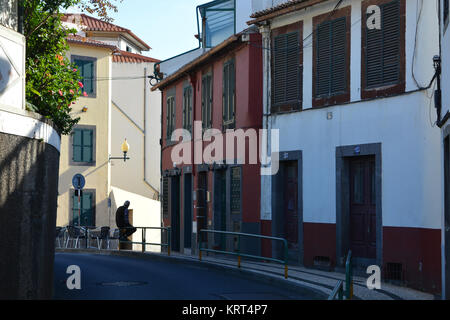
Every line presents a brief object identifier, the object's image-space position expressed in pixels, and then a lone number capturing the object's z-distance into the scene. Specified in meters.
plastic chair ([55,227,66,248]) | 31.24
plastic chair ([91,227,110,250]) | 29.70
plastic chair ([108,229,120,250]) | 32.56
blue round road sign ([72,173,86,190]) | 27.58
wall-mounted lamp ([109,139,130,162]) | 38.06
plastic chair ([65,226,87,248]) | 30.28
